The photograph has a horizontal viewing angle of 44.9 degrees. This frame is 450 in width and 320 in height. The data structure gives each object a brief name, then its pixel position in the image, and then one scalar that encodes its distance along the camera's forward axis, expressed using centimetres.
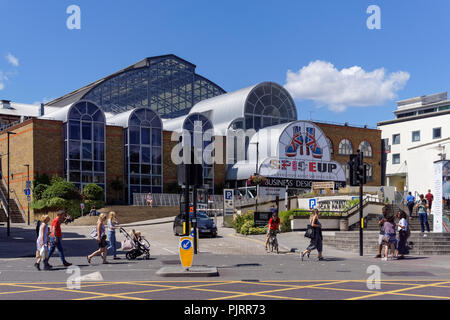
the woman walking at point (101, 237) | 1800
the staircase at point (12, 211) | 4878
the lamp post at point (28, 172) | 4873
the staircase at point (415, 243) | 2244
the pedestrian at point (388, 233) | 1991
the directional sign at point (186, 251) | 1480
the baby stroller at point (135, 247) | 1973
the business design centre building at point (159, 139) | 5019
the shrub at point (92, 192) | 4691
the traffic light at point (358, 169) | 2184
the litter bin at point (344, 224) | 3180
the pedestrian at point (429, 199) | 3253
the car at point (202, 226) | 2972
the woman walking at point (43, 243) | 1658
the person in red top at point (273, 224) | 2246
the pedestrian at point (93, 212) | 4362
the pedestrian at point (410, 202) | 3109
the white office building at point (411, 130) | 7032
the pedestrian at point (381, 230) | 2011
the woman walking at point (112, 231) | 1901
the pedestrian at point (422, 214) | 2511
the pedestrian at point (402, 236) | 2055
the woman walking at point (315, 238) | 1962
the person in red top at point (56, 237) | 1701
